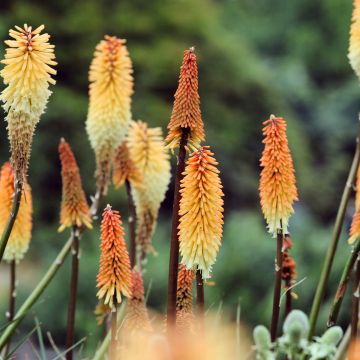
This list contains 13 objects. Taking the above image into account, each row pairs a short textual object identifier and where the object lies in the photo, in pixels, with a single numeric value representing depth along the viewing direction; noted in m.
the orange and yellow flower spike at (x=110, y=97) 6.97
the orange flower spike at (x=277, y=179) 4.89
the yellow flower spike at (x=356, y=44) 6.31
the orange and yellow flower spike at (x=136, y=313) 5.00
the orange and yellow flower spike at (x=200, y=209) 4.56
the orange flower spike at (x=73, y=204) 6.62
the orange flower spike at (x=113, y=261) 4.54
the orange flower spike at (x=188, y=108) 4.75
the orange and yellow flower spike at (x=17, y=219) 6.26
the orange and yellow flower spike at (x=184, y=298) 4.77
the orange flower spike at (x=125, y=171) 7.07
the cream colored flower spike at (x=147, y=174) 7.17
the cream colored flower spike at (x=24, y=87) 5.34
